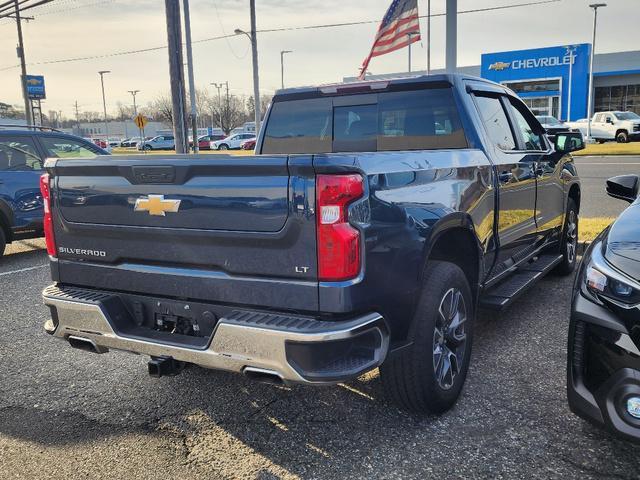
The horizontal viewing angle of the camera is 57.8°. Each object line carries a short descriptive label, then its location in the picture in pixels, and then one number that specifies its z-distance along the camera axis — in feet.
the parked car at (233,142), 163.32
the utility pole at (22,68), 106.87
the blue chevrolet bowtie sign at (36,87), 142.88
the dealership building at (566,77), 150.30
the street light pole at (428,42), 119.75
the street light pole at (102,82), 263.45
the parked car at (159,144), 185.06
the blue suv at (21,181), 26.27
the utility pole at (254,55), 82.12
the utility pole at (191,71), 58.80
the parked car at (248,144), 150.95
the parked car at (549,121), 107.65
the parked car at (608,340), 8.14
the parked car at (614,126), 108.06
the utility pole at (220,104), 282.07
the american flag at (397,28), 33.41
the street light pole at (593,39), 113.68
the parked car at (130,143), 222.85
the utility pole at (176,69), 39.88
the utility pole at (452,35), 33.99
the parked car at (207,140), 172.51
